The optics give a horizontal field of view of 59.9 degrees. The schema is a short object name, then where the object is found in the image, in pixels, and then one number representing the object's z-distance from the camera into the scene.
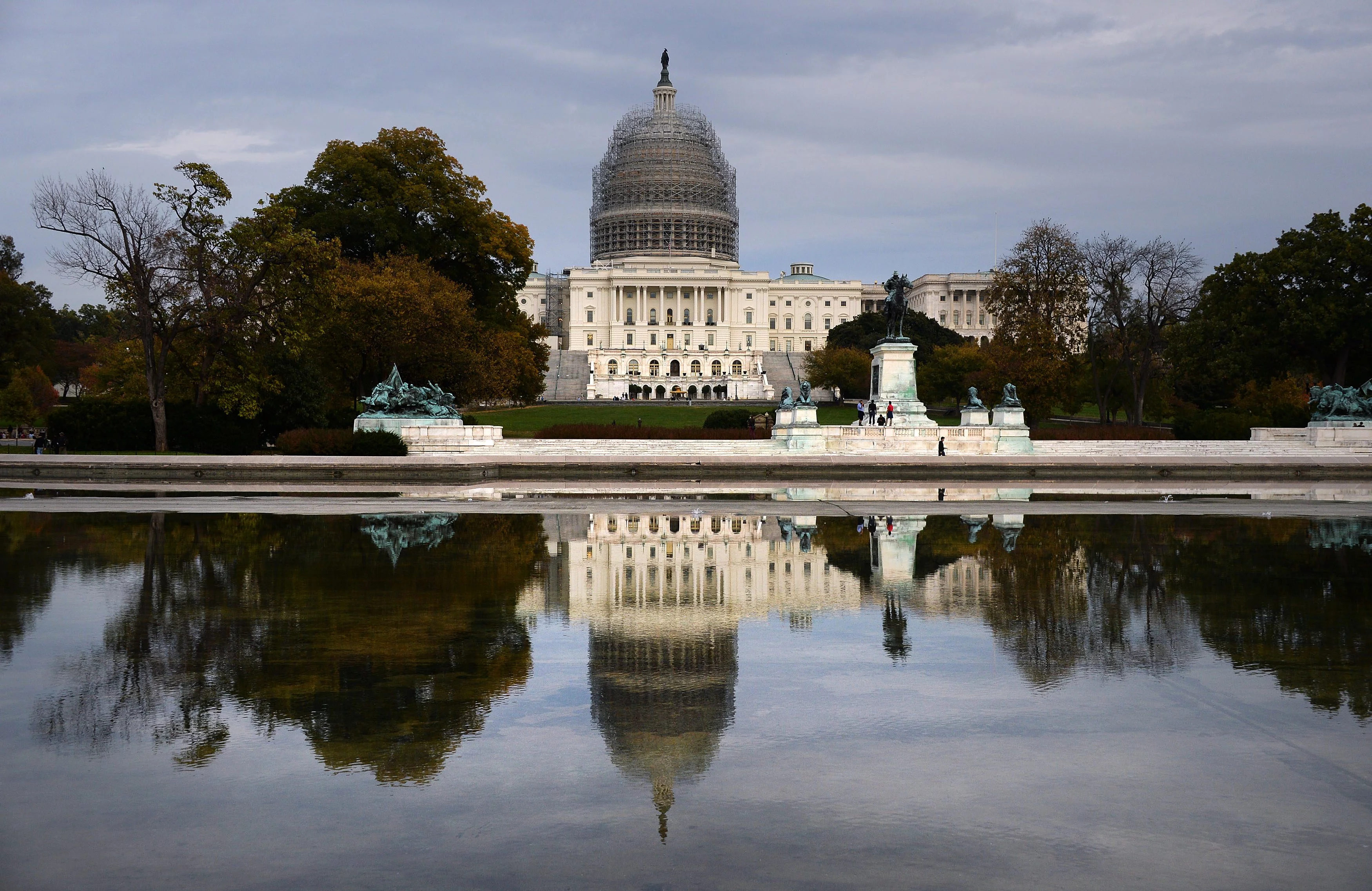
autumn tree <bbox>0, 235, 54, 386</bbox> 61.19
